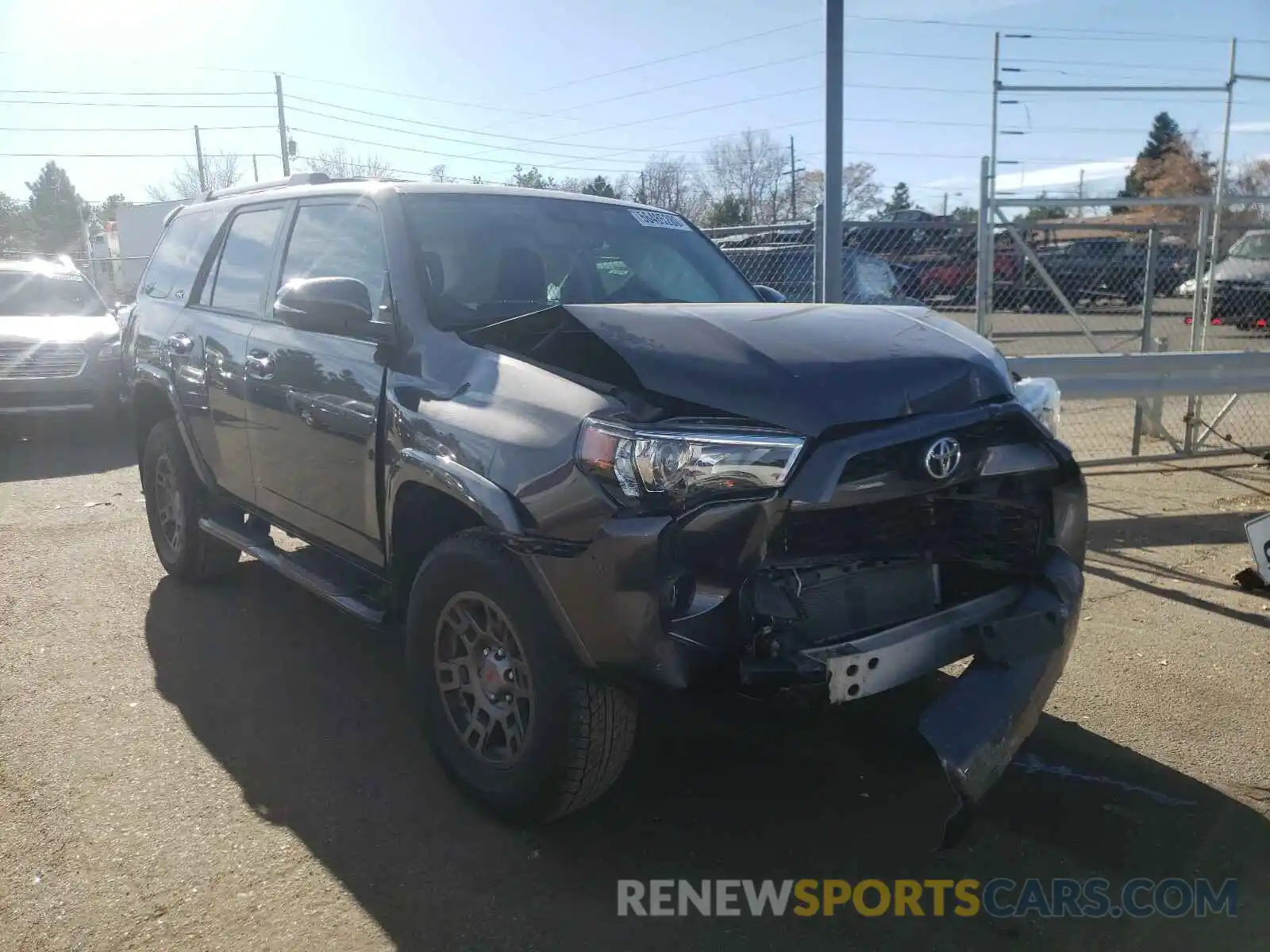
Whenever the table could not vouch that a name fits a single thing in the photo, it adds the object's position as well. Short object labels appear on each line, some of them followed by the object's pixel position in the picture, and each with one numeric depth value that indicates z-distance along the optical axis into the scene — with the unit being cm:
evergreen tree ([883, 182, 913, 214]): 5750
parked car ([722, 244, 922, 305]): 923
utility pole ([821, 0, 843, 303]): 581
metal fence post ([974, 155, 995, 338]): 784
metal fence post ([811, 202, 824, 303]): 724
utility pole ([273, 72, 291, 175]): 4362
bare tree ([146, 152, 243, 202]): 6225
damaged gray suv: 268
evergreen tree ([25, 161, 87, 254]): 9444
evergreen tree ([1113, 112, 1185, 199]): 4531
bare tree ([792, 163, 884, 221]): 4541
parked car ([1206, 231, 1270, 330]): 1098
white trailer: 3484
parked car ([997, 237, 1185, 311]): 903
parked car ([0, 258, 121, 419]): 1027
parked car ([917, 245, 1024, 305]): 909
